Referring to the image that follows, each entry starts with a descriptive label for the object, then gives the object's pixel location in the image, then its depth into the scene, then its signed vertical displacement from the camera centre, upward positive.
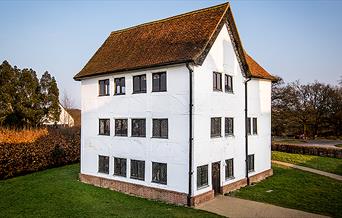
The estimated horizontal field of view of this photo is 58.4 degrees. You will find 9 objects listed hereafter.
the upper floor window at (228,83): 19.61 +2.40
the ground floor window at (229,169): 19.62 -3.11
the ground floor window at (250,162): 21.97 -3.03
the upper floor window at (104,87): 21.22 +2.34
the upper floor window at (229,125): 19.64 -0.30
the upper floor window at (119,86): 20.09 +2.29
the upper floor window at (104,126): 21.14 -0.42
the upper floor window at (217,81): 18.48 +2.43
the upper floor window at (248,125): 22.02 -0.36
